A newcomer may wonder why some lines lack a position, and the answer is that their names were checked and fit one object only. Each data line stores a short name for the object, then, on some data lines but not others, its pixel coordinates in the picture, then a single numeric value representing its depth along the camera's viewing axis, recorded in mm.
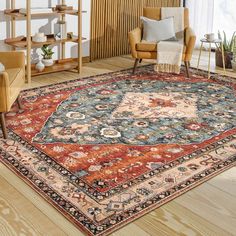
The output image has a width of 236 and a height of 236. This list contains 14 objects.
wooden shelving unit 4773
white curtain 6934
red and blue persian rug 2719
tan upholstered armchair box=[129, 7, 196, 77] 5305
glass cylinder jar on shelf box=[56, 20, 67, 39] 5220
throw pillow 5512
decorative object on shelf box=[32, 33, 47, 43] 4969
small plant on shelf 5264
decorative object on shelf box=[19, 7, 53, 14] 5035
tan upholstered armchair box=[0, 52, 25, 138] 3377
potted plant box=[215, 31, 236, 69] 5875
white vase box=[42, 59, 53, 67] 5262
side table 5463
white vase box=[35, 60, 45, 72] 5133
